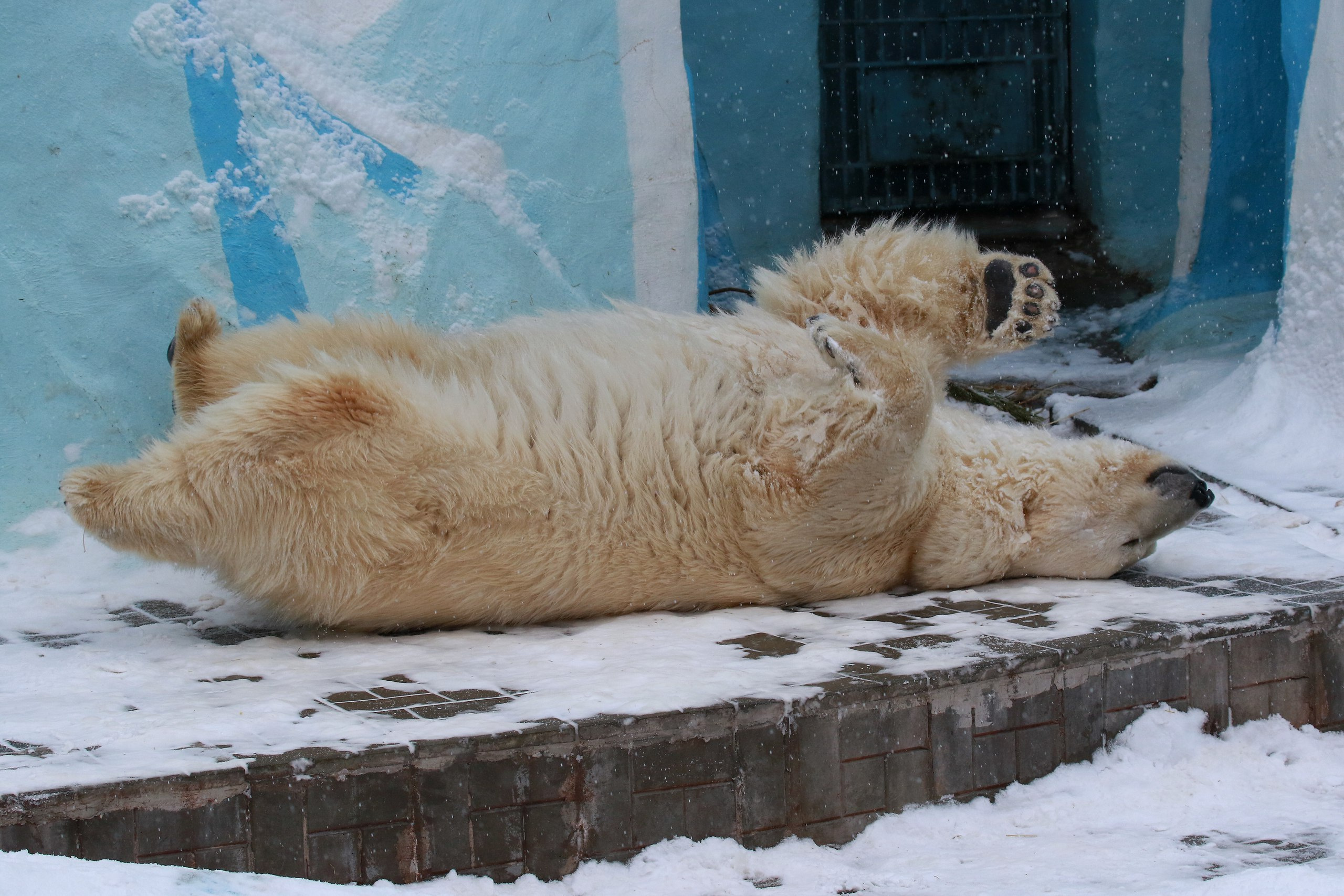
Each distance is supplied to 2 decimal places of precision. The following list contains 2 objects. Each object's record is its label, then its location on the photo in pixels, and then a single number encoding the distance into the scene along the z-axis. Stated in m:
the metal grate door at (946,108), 14.84
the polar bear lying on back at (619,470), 5.62
